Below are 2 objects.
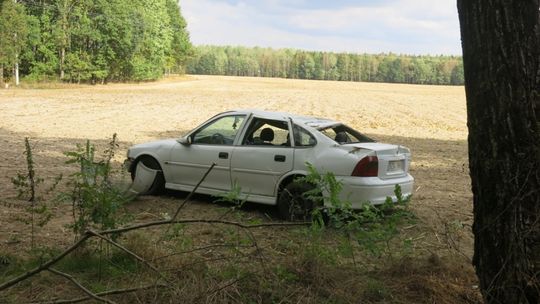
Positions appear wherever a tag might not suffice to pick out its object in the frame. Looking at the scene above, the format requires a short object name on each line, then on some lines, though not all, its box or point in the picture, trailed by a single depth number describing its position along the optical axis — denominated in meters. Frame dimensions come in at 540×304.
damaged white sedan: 6.85
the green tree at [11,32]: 47.50
